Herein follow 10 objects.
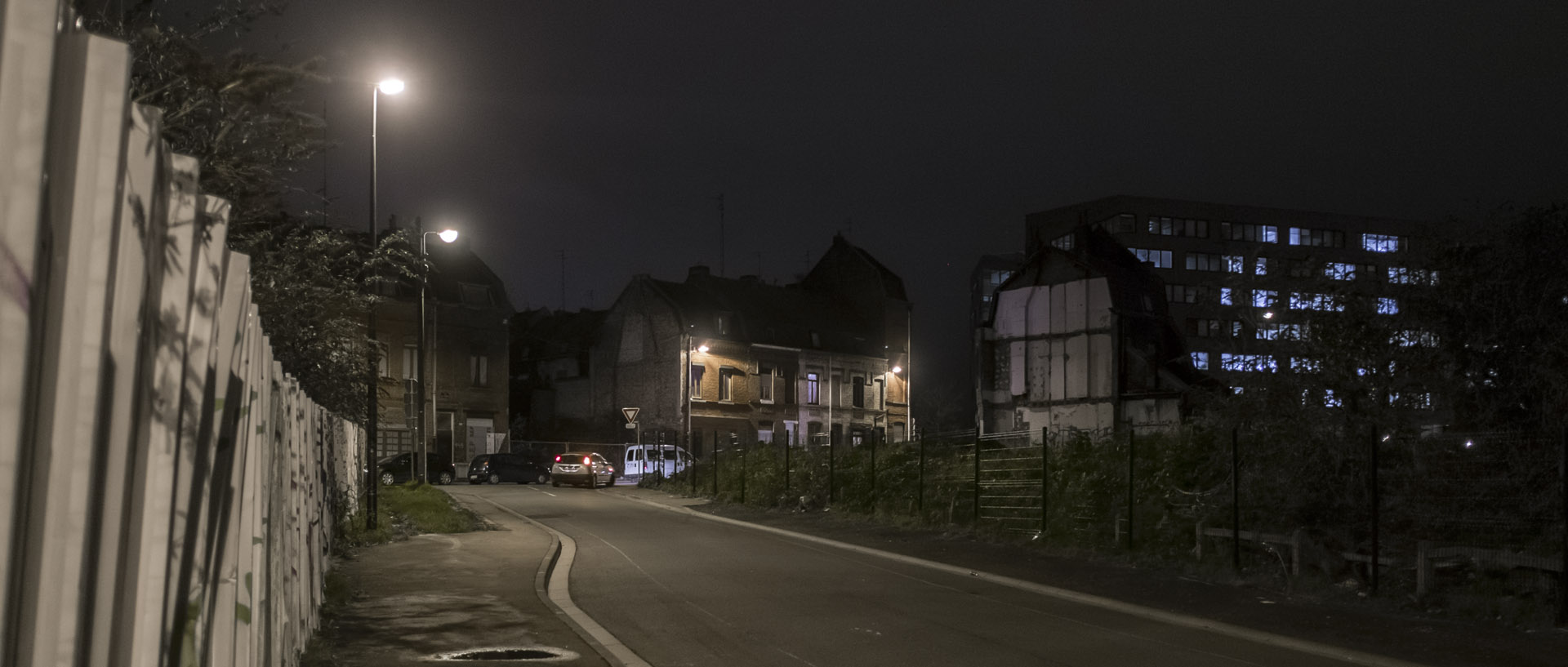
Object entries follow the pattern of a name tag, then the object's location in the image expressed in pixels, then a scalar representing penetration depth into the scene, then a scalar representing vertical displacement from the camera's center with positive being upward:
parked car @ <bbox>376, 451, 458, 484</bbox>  47.06 -0.68
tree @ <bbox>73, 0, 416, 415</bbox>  6.18 +1.70
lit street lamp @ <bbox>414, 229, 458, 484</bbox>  25.57 +2.36
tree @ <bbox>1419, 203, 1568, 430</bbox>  14.29 +1.75
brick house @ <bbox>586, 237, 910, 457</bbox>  66.56 +5.41
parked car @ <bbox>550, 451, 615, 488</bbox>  44.16 -0.55
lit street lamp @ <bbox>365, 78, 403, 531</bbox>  21.04 -0.03
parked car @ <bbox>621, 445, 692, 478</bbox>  48.19 -0.17
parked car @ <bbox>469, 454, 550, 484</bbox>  50.34 -0.67
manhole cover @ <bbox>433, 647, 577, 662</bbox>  10.00 -1.57
